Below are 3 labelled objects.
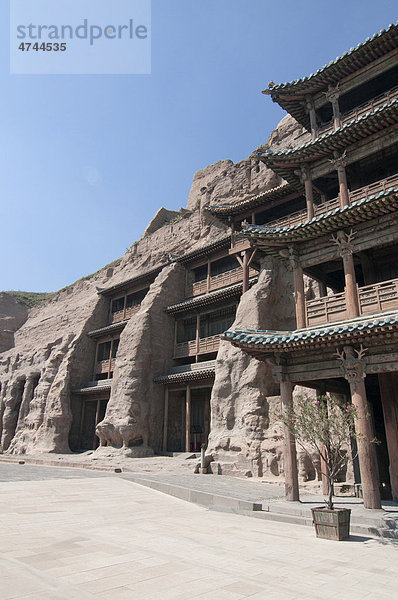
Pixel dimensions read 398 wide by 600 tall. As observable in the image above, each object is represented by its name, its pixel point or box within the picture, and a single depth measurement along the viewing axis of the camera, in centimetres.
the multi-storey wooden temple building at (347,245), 1042
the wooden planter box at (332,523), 709
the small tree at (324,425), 818
